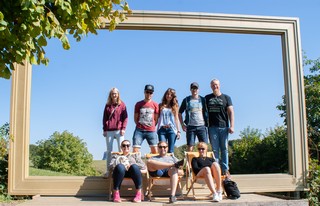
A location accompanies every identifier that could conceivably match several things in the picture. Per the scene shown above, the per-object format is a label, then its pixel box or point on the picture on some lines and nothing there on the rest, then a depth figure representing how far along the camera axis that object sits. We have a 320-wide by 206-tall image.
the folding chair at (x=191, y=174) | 6.32
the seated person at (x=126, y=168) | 6.04
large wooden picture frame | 6.73
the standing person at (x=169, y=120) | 6.72
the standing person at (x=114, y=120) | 6.61
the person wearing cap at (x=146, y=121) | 6.63
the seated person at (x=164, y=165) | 6.13
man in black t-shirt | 6.83
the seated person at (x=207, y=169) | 6.05
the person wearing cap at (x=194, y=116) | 6.73
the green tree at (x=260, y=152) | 9.62
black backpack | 6.25
